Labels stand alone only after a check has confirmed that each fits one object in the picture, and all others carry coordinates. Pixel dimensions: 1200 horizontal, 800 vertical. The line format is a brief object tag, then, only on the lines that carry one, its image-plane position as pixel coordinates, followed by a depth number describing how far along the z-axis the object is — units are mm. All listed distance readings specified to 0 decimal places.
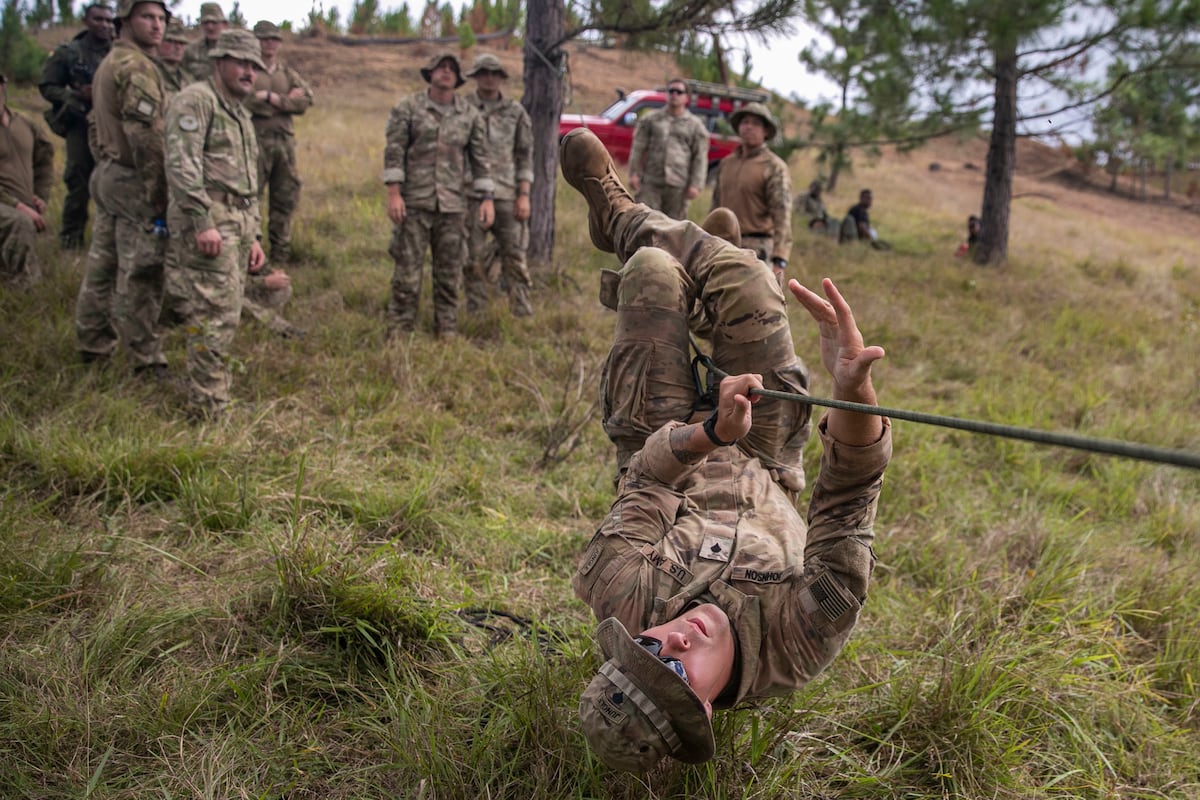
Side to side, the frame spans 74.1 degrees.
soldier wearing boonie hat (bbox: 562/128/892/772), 1907
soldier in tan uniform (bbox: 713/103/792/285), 6000
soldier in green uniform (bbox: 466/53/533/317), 6109
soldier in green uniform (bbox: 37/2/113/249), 5883
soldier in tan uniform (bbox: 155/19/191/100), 4461
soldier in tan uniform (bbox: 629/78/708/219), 7203
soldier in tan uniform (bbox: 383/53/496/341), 5336
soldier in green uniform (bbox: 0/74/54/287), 5246
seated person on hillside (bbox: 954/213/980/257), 11055
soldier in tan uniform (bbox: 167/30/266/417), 3842
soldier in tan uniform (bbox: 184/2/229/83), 5648
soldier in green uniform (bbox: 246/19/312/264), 6320
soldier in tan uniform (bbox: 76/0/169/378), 4219
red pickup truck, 12008
